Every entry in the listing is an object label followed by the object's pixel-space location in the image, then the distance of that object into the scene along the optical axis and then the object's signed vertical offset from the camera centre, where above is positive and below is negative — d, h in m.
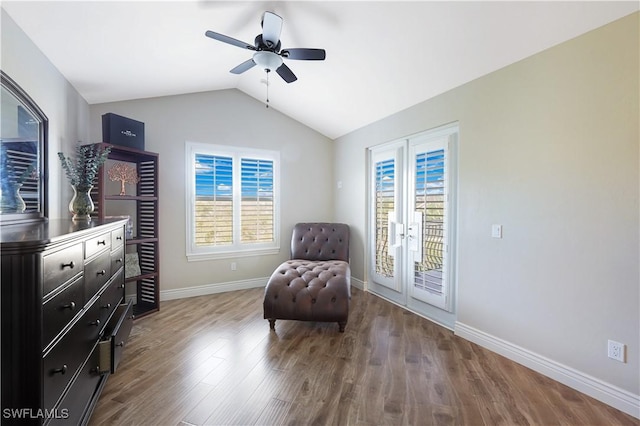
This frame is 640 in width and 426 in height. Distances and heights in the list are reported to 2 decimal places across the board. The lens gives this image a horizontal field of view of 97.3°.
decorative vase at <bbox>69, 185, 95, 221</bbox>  2.24 +0.04
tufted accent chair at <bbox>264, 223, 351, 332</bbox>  2.77 -0.82
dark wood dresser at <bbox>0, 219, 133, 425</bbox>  1.01 -0.49
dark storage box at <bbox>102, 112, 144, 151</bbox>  2.92 +0.85
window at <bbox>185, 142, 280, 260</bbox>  3.92 +0.14
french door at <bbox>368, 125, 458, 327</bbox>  2.97 -0.12
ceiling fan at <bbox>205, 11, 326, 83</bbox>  2.07 +1.28
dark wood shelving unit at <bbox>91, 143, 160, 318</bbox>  3.24 -0.12
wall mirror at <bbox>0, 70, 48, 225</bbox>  1.67 +0.35
